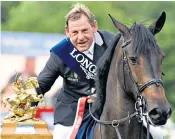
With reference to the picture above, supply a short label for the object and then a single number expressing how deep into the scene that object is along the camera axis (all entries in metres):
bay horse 11.46
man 13.68
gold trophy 13.94
